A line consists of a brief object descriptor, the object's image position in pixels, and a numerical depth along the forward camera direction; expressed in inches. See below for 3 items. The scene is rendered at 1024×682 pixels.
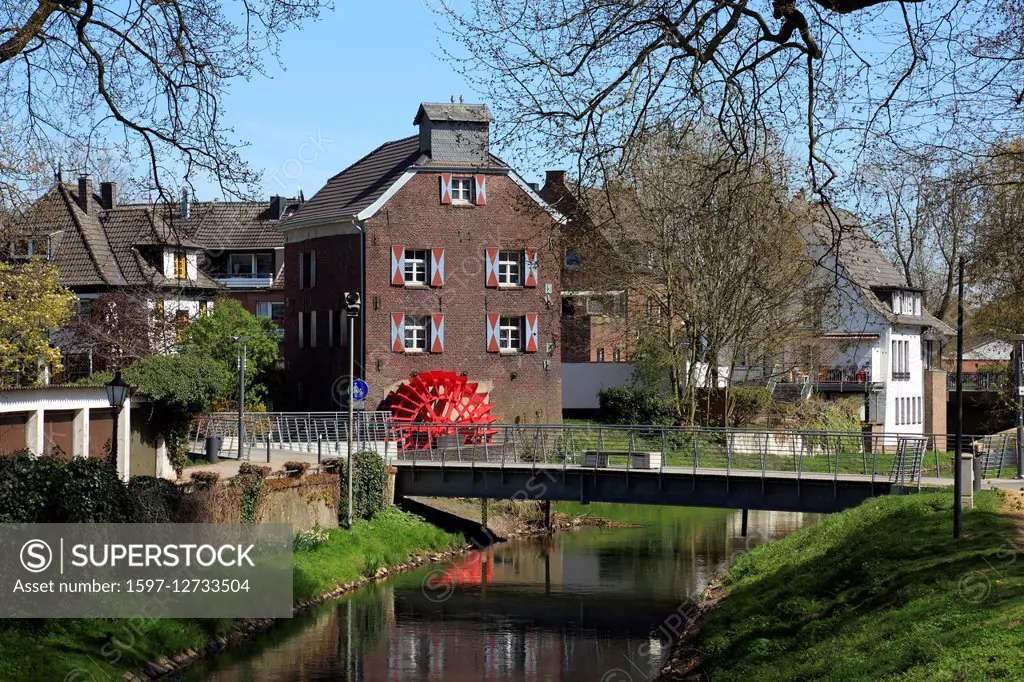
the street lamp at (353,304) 1196.5
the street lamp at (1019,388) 1173.7
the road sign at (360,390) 1380.4
